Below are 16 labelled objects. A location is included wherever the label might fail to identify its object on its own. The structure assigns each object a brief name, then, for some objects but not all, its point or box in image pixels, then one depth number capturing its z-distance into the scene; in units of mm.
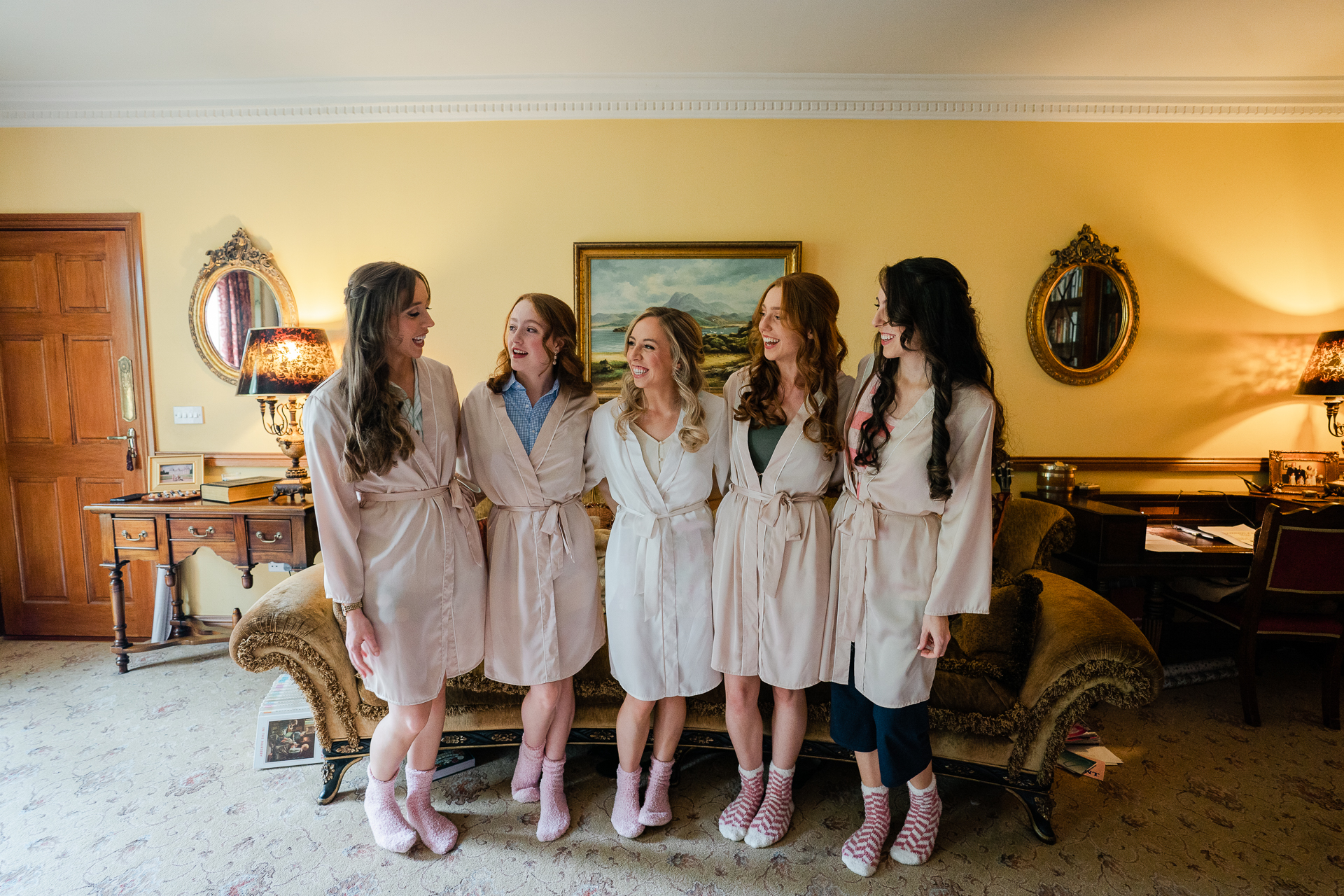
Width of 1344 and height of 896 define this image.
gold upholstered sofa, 1847
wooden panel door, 3352
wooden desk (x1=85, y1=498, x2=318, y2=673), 2998
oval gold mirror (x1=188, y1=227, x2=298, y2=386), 3357
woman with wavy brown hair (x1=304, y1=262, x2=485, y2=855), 1600
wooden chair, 2486
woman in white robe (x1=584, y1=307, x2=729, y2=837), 1772
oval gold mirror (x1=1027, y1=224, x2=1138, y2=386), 3299
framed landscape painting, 3312
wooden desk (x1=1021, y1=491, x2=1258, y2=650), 2805
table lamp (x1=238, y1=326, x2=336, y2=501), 3029
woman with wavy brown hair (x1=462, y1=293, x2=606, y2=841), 1799
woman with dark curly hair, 1584
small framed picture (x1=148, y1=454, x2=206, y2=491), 3322
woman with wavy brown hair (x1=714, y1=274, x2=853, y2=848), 1731
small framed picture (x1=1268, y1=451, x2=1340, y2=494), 3279
